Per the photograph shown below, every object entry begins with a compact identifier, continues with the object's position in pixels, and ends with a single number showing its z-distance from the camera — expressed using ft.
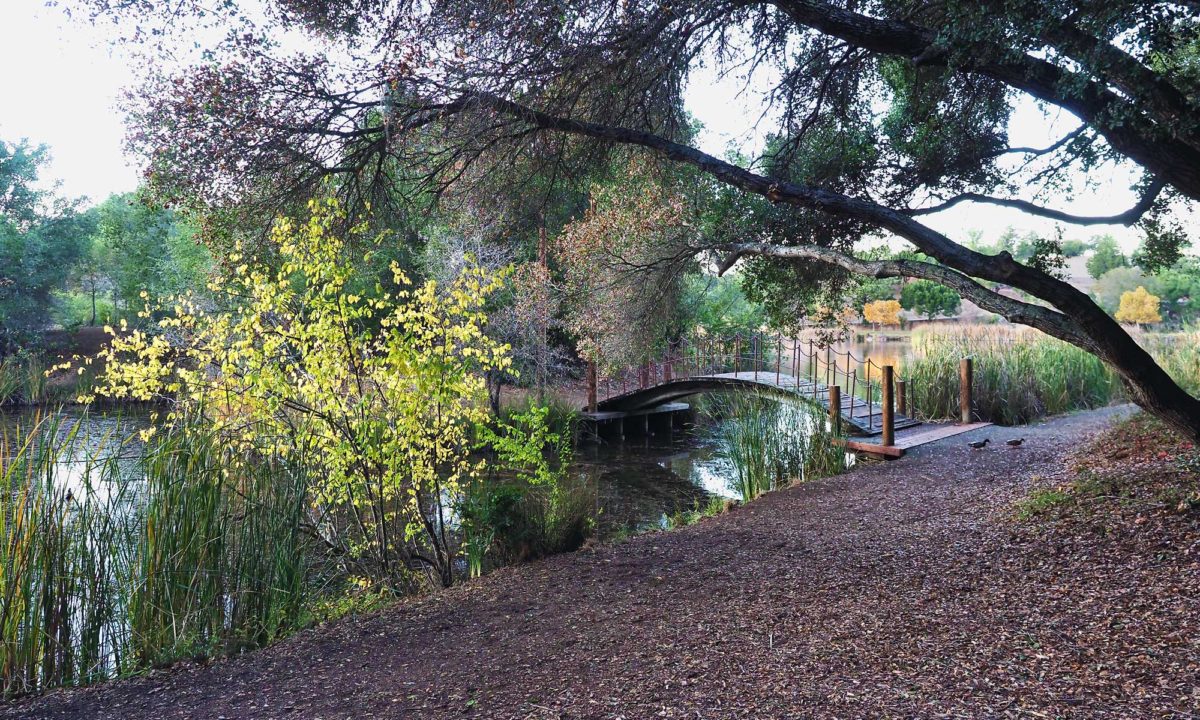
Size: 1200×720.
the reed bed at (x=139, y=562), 12.96
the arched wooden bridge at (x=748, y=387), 35.70
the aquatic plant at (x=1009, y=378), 40.04
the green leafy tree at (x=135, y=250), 80.68
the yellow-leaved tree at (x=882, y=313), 121.29
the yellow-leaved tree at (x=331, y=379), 16.31
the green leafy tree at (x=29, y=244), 72.18
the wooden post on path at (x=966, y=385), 38.24
